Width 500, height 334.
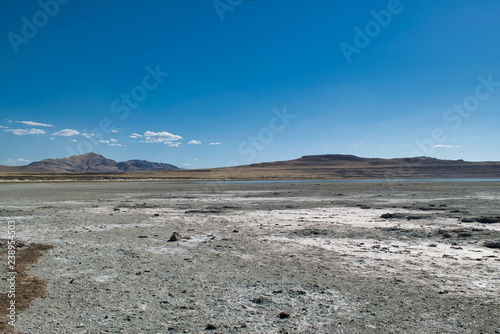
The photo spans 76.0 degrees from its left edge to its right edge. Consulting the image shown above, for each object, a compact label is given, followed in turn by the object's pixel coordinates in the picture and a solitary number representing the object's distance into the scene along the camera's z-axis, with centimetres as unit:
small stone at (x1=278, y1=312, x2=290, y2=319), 485
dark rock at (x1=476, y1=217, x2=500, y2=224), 1399
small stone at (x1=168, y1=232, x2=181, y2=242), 1066
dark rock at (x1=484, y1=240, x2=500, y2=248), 934
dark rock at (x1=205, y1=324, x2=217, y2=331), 446
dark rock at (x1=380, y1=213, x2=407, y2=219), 1609
